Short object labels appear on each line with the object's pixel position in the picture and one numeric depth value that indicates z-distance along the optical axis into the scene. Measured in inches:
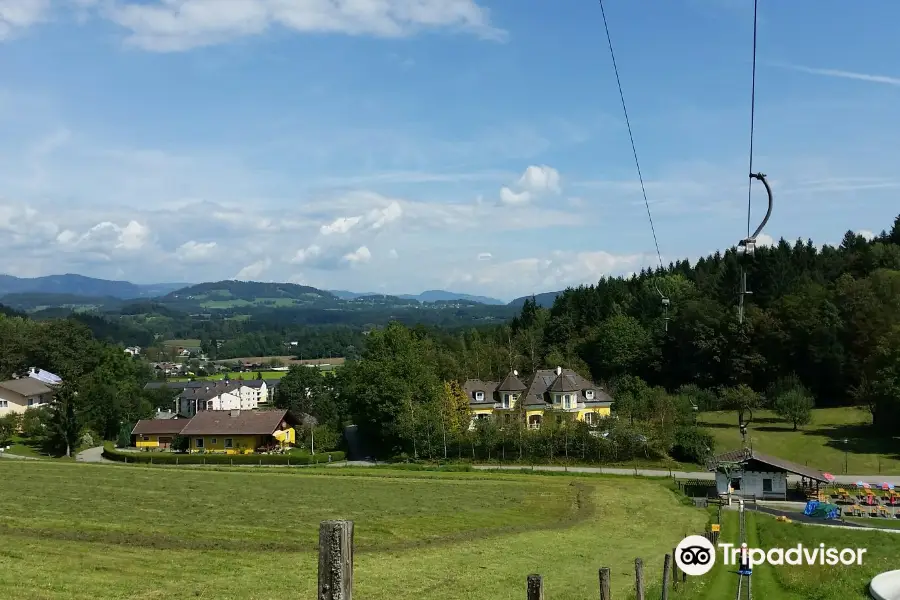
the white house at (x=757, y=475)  1588.3
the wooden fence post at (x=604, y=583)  436.5
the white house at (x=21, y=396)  3319.4
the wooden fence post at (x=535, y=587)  340.8
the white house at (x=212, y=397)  4207.7
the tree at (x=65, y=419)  2410.2
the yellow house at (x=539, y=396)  2743.6
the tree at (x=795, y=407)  2386.8
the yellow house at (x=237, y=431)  2679.6
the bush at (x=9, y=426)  2677.2
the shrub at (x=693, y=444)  2143.2
